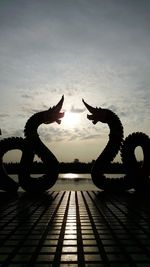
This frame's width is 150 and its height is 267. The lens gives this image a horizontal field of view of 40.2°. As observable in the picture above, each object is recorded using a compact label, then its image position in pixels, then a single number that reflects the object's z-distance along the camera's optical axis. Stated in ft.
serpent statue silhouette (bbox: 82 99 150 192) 26.11
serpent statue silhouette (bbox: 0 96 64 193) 26.14
